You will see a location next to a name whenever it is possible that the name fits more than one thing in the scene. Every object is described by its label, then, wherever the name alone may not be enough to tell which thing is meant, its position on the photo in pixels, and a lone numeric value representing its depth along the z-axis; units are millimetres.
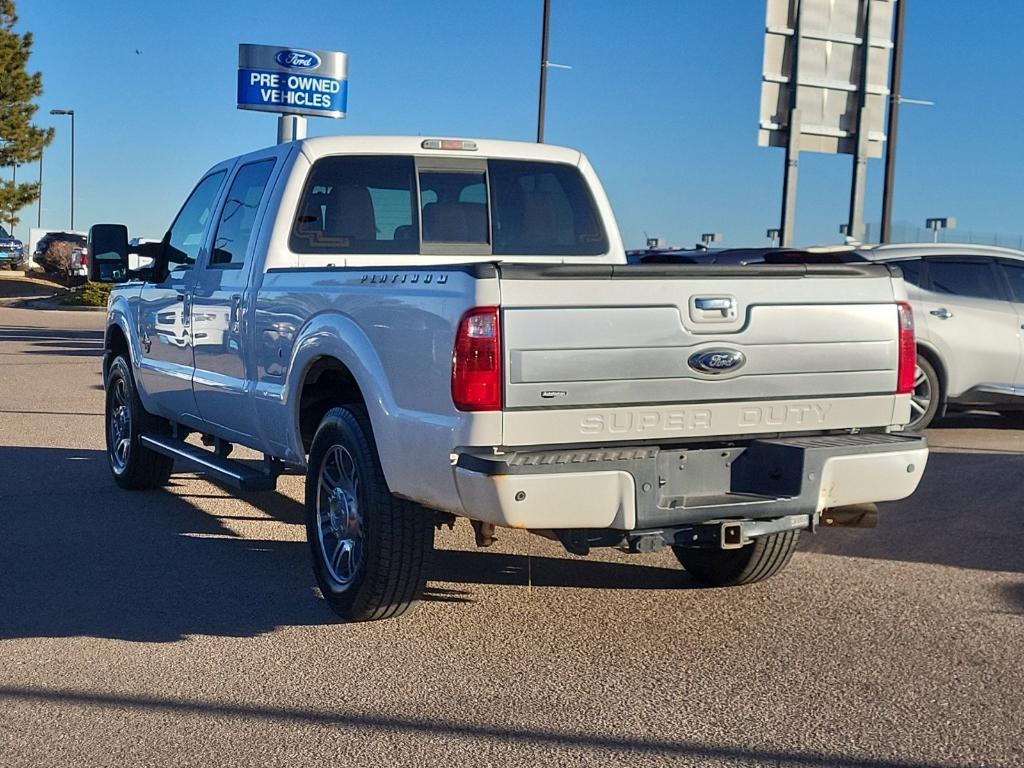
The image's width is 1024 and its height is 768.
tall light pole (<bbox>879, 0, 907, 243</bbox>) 20234
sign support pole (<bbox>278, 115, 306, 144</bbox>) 26609
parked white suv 11469
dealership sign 25922
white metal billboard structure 14648
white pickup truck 4836
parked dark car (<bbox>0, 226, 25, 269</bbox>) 54047
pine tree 46500
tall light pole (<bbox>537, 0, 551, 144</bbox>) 31562
